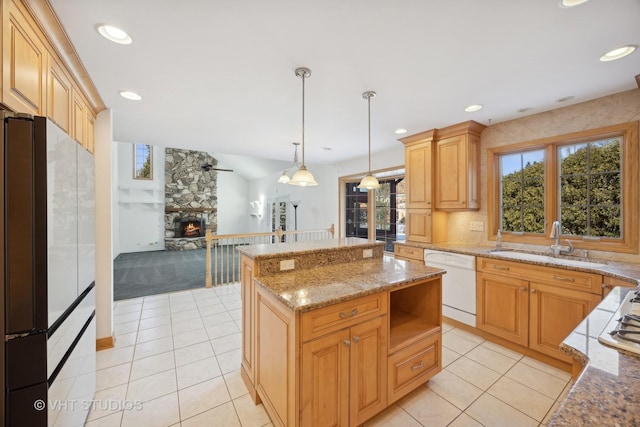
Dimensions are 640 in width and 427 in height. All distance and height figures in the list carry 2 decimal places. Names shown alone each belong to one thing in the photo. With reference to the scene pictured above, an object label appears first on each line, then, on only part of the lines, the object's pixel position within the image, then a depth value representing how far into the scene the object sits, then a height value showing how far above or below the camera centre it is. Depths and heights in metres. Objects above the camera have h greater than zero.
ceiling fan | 9.30 +1.76
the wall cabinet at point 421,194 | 3.45 +0.27
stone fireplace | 9.07 +0.55
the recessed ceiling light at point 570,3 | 1.32 +1.10
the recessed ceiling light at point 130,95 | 2.32 +1.12
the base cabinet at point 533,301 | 2.16 -0.83
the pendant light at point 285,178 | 4.15 +0.63
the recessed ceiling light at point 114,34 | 1.51 +1.11
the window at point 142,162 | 8.59 +1.79
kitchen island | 1.39 -0.78
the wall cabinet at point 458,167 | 3.16 +0.58
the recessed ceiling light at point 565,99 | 2.43 +1.10
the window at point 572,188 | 2.38 +0.26
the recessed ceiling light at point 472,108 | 2.65 +1.12
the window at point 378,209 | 4.56 +0.08
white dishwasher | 2.86 -0.83
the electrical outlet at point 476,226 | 3.34 -0.18
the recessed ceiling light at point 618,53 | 1.71 +1.10
